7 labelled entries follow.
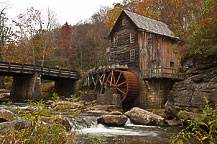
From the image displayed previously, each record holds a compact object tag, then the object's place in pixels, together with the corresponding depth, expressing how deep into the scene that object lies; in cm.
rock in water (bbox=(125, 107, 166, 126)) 1151
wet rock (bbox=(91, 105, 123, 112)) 1552
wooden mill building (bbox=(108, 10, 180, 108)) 1709
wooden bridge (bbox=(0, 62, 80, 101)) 2040
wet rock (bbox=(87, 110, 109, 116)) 1339
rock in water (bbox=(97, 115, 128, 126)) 1042
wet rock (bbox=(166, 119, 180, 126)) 1149
